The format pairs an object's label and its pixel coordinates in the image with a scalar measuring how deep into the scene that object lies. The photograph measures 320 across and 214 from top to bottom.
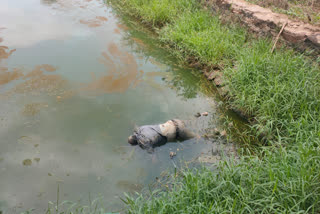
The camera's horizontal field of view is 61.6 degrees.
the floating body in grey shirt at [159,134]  3.07
